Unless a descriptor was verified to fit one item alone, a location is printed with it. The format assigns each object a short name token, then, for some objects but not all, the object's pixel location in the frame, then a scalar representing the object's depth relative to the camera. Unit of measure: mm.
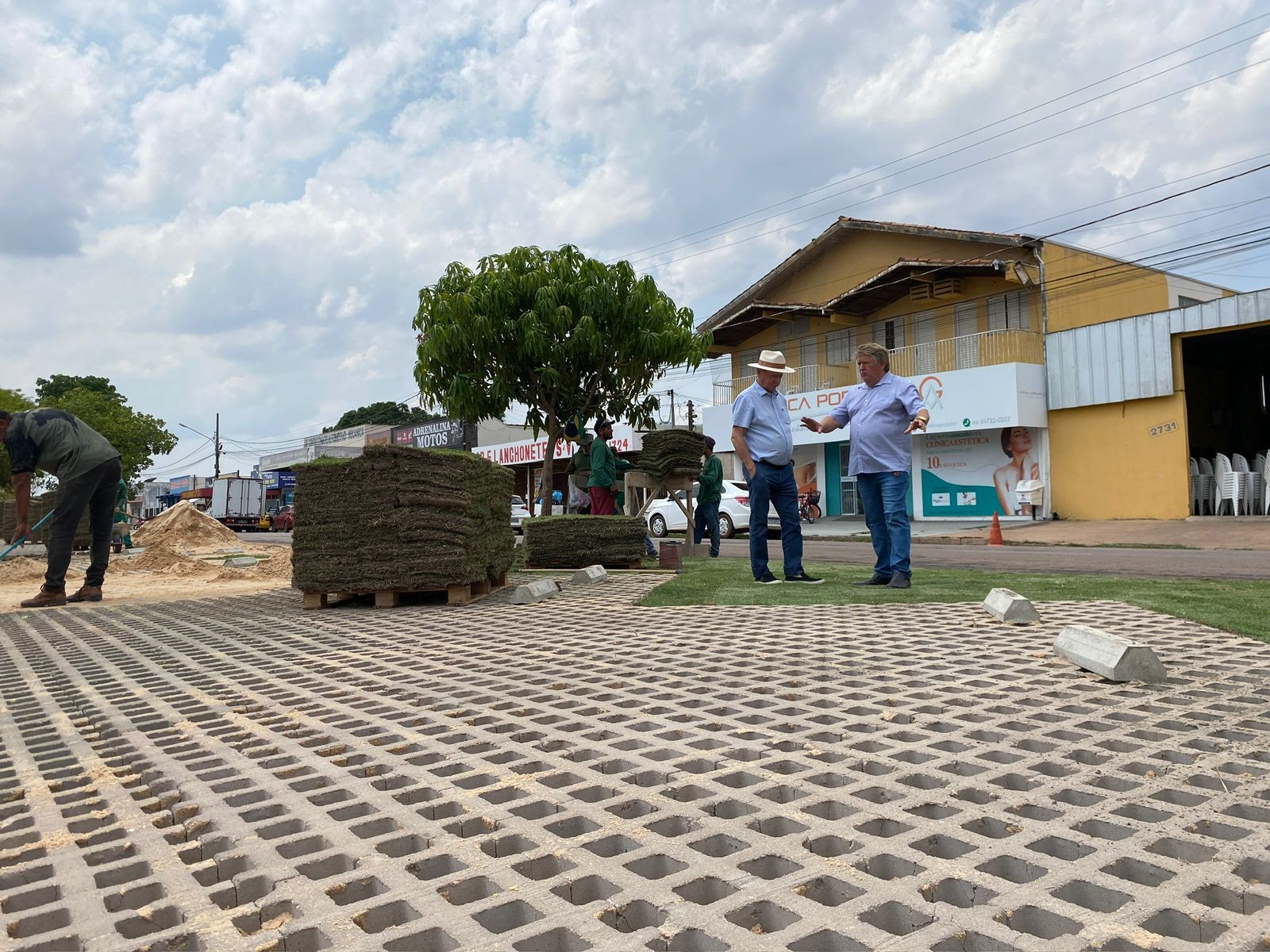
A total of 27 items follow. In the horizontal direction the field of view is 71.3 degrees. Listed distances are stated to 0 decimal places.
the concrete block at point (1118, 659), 3045
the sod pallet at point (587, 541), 9125
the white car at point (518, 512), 28969
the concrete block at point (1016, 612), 4496
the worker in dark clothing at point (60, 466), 6941
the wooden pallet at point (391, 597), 6199
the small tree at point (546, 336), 12586
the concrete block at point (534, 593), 6238
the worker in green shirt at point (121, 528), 16609
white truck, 47188
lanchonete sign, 32656
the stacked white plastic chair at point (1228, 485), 17592
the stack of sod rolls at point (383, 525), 6078
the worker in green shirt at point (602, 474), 9891
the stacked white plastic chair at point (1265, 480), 17062
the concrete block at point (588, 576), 7555
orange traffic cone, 15568
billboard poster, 21859
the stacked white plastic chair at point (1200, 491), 19047
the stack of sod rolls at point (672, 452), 11156
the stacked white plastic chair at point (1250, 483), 17688
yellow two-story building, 19844
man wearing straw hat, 7000
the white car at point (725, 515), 19375
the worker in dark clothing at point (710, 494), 11414
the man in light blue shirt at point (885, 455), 6309
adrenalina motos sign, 42531
